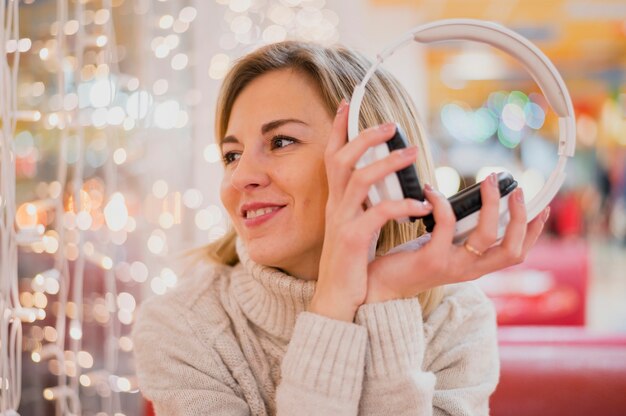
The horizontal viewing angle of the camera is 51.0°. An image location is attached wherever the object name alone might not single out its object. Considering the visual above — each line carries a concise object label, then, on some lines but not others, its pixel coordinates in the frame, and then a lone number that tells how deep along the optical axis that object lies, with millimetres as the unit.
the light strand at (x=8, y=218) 848
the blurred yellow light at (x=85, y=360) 1298
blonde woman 810
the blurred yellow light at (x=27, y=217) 1050
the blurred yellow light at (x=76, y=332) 1129
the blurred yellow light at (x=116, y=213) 1414
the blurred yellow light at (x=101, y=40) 1097
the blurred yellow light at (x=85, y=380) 1230
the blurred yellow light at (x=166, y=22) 1638
